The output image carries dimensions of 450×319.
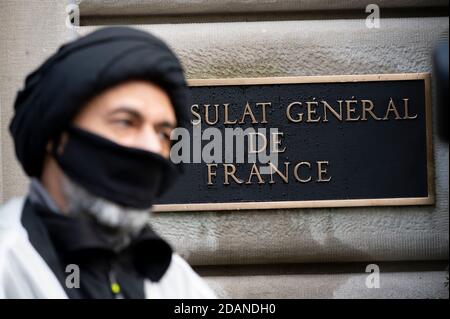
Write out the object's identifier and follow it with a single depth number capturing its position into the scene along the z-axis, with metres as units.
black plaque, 5.58
